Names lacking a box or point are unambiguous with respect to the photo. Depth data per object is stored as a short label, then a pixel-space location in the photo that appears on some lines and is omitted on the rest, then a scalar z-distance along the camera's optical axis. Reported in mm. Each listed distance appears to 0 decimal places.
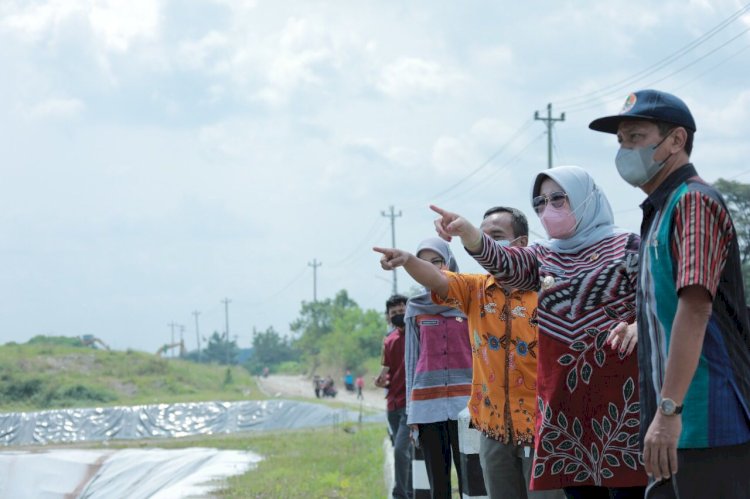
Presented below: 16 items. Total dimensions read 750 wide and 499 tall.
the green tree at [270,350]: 161375
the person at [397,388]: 8844
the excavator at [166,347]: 86100
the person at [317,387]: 61469
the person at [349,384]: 70125
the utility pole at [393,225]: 71750
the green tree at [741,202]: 29395
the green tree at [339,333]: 86375
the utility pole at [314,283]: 108494
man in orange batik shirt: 5113
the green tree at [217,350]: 161500
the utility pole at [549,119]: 35584
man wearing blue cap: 3000
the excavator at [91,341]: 86456
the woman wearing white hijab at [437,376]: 7004
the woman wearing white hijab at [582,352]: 4160
